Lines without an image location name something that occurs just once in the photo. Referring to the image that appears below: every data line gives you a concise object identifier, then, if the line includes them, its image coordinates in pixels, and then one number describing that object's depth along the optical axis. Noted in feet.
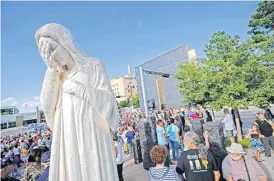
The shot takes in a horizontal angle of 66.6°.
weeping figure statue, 5.27
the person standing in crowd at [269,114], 38.40
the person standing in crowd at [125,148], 38.47
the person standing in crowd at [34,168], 11.71
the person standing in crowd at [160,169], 9.59
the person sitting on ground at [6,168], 12.38
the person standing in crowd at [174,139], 28.87
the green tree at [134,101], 270.26
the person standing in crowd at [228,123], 32.60
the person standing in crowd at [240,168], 10.93
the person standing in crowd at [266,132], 25.32
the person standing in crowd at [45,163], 8.97
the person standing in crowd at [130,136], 32.94
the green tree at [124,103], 313.98
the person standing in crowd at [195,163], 11.18
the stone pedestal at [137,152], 30.19
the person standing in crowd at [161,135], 28.28
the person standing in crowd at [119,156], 21.00
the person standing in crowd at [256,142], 25.83
